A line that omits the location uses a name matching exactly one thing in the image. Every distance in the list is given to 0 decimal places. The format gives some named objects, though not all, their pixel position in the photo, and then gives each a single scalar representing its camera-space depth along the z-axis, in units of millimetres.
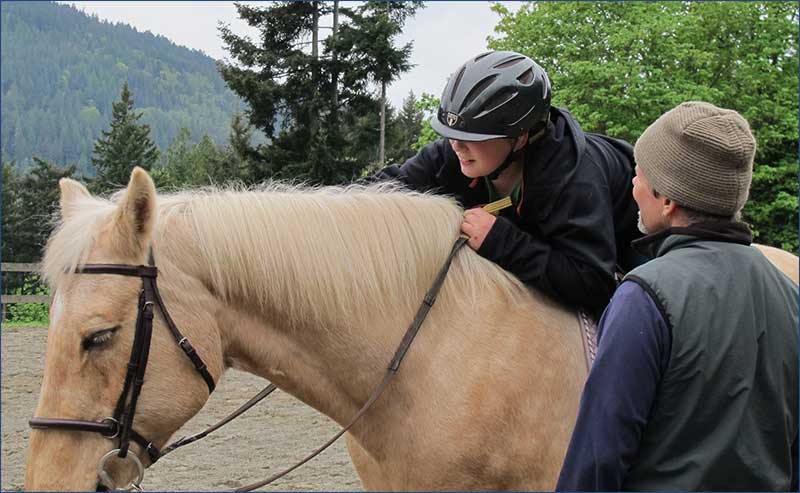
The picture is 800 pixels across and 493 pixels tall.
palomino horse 2170
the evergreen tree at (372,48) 14586
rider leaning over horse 2594
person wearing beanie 1520
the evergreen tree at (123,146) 27442
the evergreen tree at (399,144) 21531
